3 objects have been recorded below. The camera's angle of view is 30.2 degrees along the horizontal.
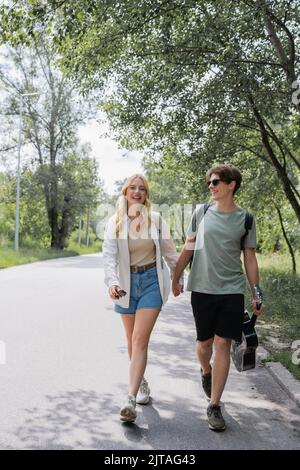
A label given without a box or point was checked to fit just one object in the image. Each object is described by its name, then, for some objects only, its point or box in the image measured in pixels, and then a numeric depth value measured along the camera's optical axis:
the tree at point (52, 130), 37.34
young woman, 4.33
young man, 4.14
